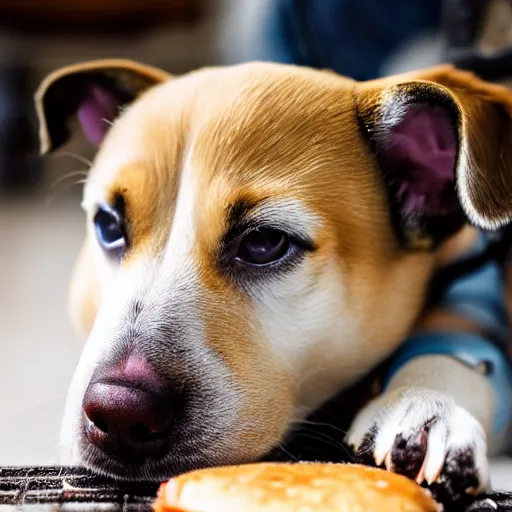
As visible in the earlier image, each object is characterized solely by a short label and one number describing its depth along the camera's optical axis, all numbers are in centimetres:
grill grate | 31
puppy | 34
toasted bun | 30
